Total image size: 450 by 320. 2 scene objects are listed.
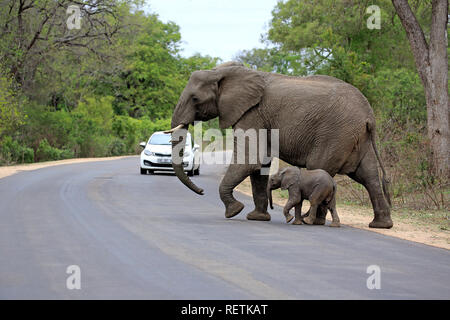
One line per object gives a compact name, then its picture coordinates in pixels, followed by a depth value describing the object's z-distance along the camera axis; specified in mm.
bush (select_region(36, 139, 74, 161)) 42438
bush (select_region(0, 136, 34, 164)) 37125
